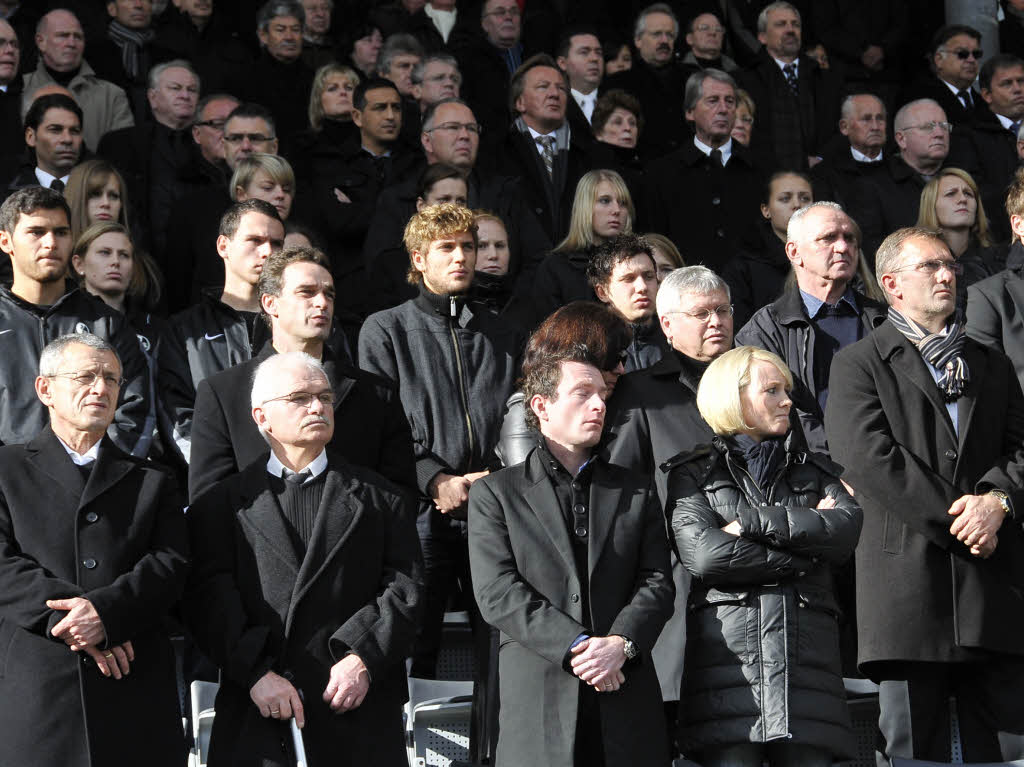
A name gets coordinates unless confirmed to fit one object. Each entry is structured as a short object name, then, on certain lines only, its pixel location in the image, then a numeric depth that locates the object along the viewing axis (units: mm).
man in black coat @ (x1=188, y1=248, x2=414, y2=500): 10695
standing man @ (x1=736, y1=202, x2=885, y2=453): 12758
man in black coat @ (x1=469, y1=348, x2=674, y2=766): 9148
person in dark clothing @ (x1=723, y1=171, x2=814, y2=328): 15500
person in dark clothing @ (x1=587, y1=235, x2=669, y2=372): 12586
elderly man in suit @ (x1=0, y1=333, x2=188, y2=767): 9227
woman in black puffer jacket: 9297
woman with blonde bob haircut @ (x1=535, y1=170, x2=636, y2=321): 14852
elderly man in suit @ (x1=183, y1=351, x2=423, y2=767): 9328
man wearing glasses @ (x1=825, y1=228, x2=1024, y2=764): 10672
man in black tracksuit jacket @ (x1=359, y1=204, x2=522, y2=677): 11828
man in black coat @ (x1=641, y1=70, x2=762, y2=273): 17719
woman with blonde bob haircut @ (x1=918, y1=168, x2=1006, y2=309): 16078
